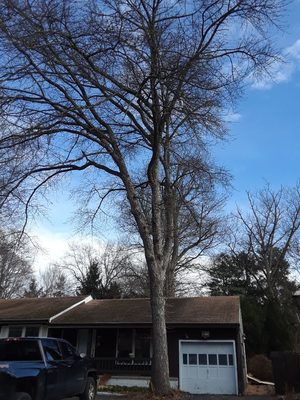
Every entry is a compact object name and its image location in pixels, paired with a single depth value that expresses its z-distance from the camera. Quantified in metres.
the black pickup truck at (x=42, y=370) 8.57
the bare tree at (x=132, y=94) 13.09
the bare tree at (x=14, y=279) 51.37
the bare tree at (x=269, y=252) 40.84
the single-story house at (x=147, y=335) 20.84
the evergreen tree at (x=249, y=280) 42.47
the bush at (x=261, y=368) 24.23
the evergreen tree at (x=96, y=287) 42.31
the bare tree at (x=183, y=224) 19.50
